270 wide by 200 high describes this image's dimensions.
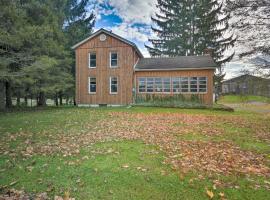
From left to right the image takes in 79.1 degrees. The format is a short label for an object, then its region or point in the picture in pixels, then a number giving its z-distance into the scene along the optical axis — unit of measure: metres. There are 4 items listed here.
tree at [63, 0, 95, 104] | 20.23
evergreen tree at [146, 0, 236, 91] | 25.33
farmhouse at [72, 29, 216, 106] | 15.83
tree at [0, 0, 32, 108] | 8.19
